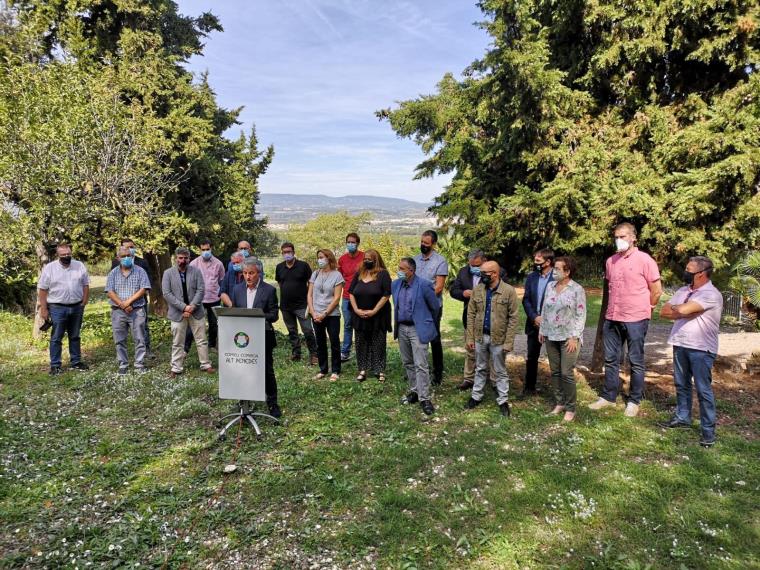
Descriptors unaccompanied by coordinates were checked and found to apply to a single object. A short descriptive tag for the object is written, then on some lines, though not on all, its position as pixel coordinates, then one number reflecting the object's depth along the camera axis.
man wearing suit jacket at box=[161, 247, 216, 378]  8.29
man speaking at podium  6.09
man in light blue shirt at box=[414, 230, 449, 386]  7.53
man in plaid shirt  8.55
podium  5.70
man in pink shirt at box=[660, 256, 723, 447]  5.47
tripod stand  5.82
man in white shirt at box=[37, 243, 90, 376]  8.57
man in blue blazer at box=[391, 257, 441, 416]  6.56
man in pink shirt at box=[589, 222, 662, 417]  6.17
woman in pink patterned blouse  6.05
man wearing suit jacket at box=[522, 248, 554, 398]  6.84
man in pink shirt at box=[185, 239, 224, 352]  9.25
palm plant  9.04
